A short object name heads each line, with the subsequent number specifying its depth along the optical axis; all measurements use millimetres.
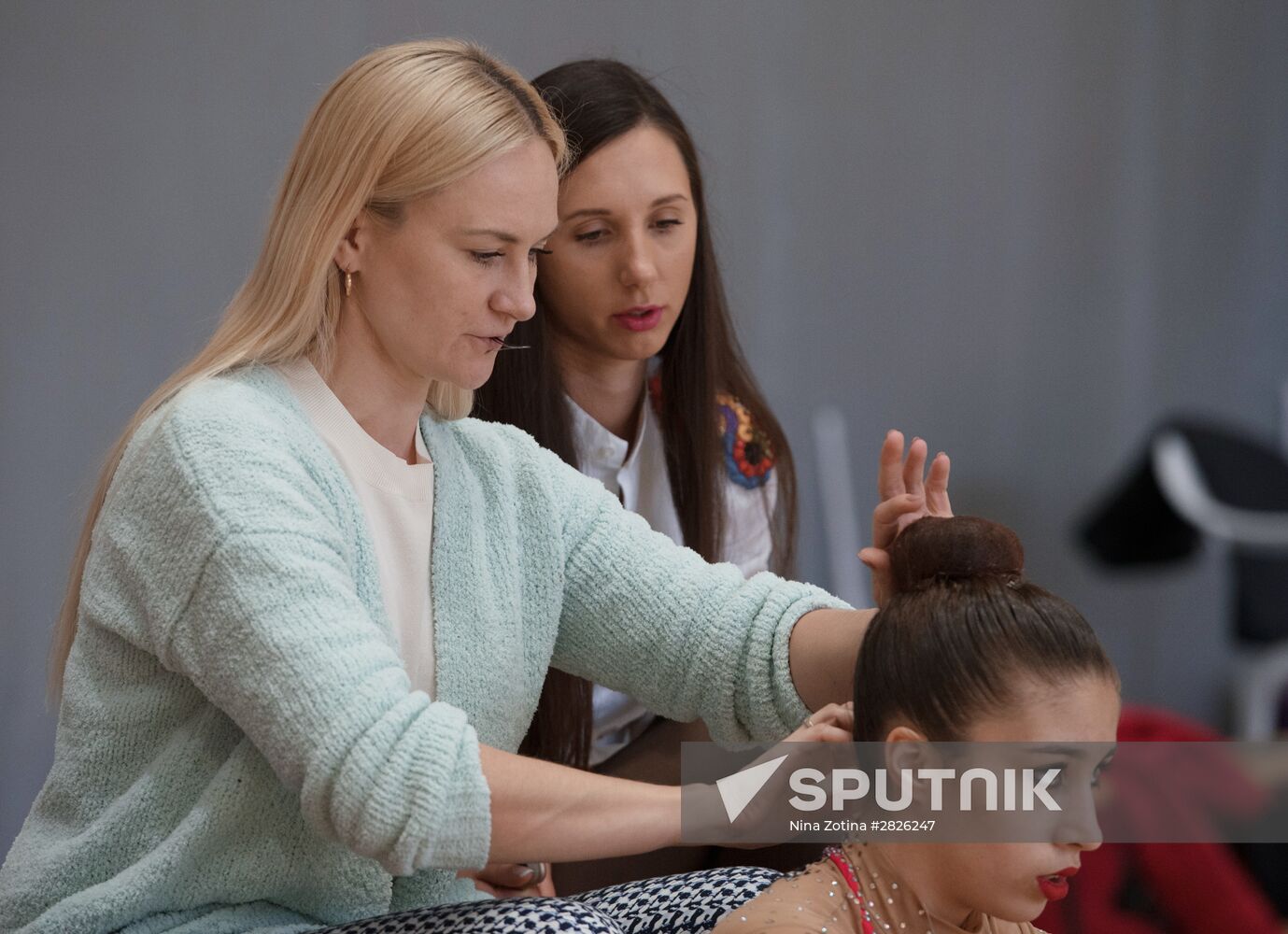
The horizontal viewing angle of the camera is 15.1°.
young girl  3309
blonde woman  3293
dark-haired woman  3904
